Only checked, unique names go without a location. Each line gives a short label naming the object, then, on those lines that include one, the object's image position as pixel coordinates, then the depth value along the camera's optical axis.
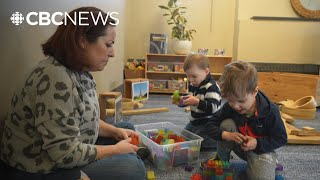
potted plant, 3.44
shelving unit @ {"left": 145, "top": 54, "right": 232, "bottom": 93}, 3.51
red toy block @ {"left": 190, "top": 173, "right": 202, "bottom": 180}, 1.17
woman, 0.74
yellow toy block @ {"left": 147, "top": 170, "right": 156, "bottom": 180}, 1.18
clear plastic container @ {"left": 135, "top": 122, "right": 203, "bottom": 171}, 1.31
